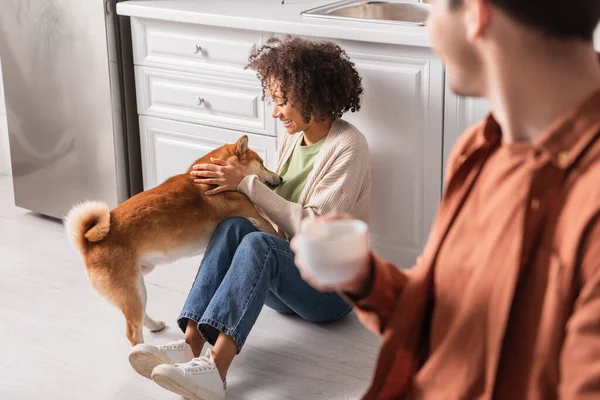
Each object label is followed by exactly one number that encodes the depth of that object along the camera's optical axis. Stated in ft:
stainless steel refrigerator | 10.13
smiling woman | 7.23
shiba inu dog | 7.35
